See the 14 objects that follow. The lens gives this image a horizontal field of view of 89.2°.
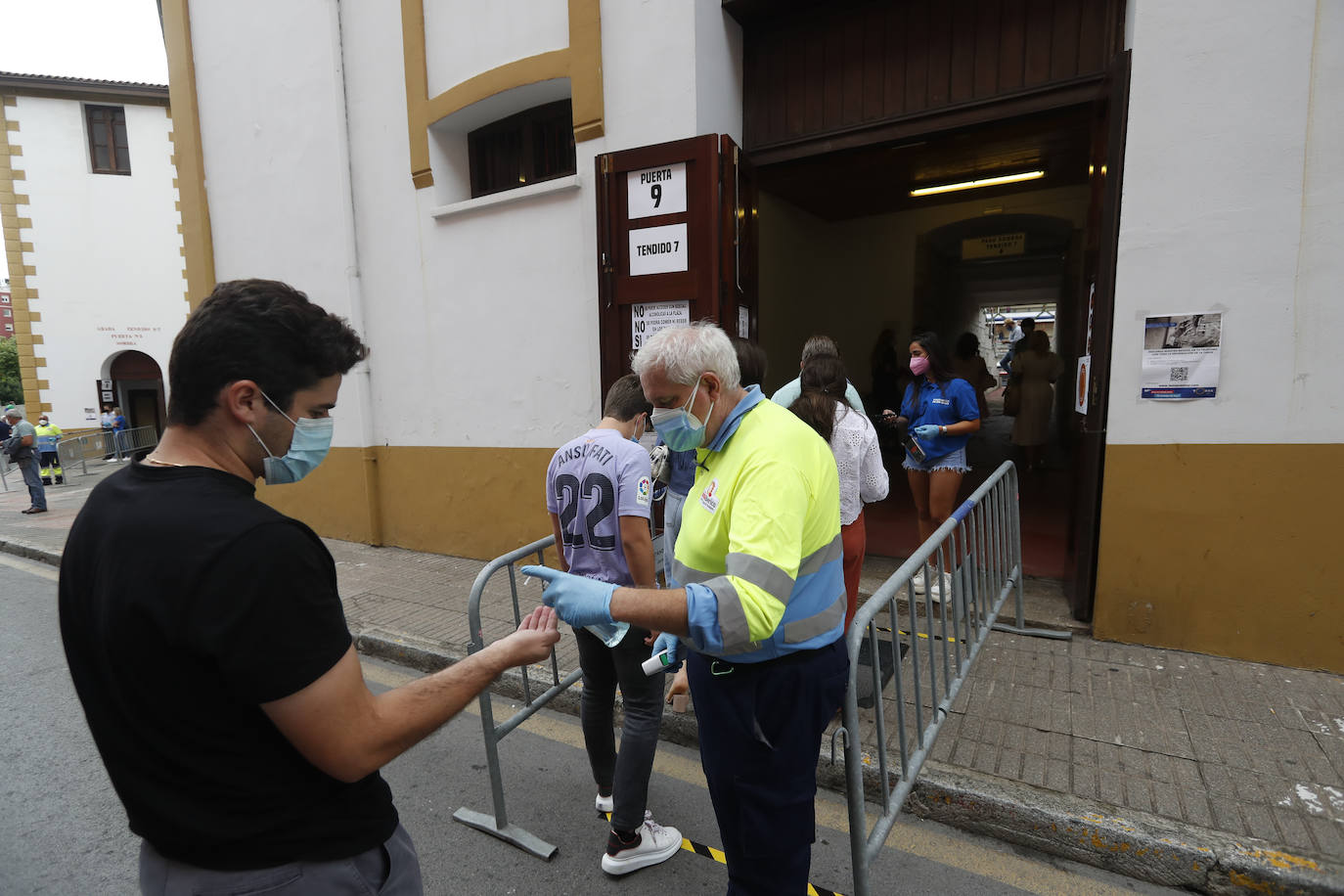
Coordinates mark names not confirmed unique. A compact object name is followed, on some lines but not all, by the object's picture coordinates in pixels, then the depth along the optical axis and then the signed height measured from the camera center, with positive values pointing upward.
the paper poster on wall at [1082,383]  4.36 -0.17
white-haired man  1.76 -0.65
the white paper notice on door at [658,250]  5.10 +0.84
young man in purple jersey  2.64 -0.84
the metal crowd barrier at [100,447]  17.45 -2.07
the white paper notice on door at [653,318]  5.17 +0.35
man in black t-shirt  1.11 -0.47
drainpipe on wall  6.95 -0.02
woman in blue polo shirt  4.68 -0.44
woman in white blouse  3.63 -0.39
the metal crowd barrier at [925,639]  2.04 -1.24
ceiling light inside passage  8.30 +2.20
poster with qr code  3.77 +0.00
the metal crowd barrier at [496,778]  2.83 -1.74
